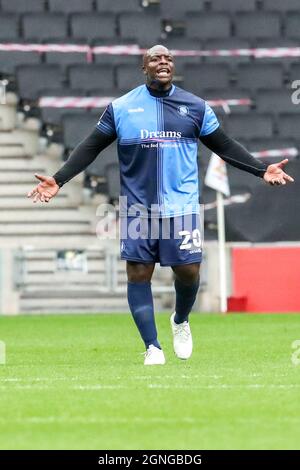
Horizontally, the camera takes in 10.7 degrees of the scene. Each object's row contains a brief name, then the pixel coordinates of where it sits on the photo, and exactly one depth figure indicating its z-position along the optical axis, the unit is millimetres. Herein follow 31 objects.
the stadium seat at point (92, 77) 22516
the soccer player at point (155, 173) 9938
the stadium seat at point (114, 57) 23344
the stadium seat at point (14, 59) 22252
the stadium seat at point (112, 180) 20656
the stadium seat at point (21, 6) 24048
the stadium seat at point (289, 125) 22422
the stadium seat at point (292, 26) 25062
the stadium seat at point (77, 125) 21219
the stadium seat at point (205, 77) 22859
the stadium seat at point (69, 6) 24391
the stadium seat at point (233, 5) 25438
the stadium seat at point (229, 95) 22438
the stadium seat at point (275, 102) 22906
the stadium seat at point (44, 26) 23306
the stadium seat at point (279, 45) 24000
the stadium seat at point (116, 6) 24859
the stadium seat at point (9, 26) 23047
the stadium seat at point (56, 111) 21531
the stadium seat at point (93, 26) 23859
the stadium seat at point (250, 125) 21969
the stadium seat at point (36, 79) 21891
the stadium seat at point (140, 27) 24281
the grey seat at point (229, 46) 24078
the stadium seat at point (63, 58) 23094
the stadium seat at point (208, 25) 24750
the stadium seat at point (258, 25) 24906
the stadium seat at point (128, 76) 22594
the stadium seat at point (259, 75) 23672
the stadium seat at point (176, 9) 25141
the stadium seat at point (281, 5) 25469
